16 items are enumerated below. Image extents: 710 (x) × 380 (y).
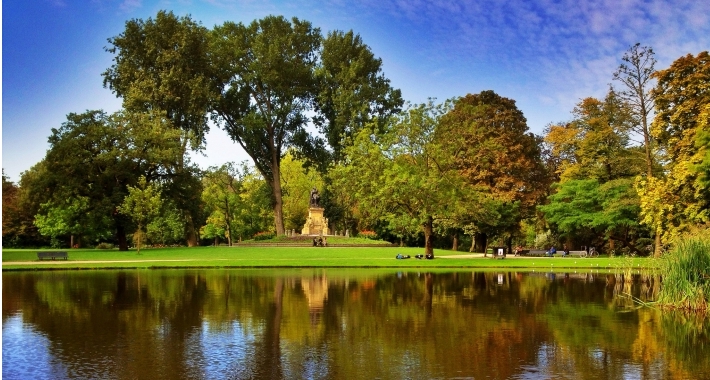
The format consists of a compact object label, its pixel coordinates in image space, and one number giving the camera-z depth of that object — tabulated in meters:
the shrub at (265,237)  62.66
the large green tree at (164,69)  53.50
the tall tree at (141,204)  47.19
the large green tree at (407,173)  38.88
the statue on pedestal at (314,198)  66.06
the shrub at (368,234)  69.38
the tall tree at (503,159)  51.47
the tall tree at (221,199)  66.62
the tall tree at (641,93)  42.78
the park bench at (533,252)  51.07
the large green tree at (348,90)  59.66
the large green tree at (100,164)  49.09
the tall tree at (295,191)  80.19
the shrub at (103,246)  67.19
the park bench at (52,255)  39.62
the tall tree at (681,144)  34.22
